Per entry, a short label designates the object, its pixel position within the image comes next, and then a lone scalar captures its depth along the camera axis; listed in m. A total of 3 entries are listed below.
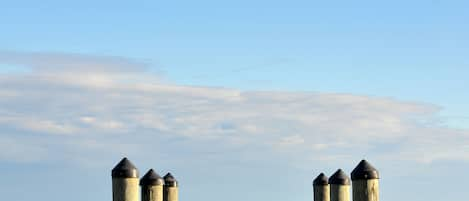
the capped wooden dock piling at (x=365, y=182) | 18.39
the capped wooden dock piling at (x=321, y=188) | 23.12
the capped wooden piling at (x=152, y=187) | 19.09
